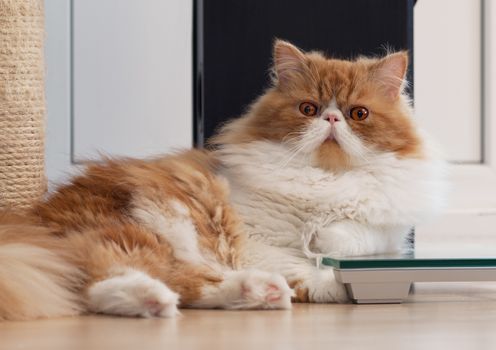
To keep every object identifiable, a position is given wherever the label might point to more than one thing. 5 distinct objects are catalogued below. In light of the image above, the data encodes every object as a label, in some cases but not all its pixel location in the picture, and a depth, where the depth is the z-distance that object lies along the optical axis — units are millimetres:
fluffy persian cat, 1782
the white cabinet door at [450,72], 3285
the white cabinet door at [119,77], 3141
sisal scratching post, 2309
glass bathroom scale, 1846
